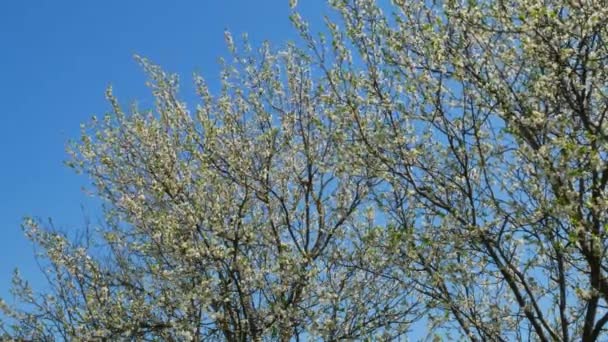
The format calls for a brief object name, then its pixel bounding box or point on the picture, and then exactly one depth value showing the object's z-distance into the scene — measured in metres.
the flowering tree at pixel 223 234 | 10.81
